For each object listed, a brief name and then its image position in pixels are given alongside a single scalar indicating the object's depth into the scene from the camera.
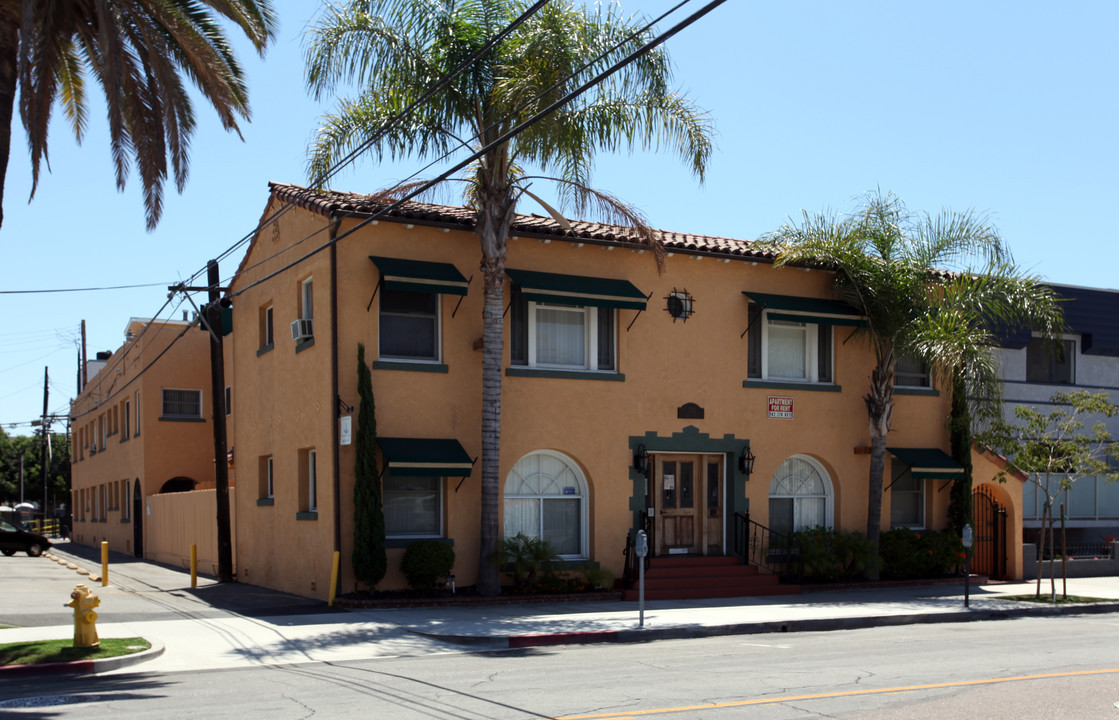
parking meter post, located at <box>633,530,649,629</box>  14.82
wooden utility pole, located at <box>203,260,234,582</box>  22.95
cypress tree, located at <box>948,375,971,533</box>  22.45
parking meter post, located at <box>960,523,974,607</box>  17.55
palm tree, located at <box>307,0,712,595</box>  17.31
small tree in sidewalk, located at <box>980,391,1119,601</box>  19.47
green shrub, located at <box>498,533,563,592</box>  18.36
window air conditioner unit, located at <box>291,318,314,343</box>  19.00
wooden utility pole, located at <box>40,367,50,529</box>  60.37
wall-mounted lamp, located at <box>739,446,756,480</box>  20.91
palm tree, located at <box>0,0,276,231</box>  13.67
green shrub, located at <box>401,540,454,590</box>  17.53
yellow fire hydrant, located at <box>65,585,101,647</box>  12.35
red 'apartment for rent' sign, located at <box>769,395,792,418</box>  21.47
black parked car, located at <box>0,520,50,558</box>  37.19
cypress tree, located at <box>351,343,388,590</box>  17.34
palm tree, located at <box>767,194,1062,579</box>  20.94
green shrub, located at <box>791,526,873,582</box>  20.59
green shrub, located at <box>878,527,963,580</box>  21.66
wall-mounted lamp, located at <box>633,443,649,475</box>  20.05
